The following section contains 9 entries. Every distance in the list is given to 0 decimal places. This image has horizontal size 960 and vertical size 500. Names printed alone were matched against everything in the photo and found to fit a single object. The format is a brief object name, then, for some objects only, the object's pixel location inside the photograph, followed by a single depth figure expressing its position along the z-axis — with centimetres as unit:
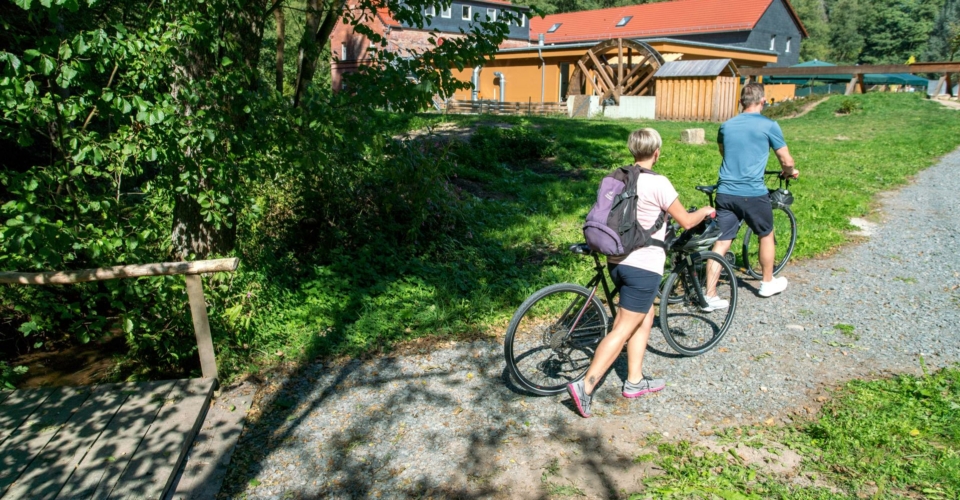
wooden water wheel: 3006
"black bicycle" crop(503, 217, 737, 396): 464
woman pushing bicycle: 424
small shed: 2536
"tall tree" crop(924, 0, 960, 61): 7562
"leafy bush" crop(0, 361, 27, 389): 554
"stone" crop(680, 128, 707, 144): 1599
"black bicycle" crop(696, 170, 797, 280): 653
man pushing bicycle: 586
